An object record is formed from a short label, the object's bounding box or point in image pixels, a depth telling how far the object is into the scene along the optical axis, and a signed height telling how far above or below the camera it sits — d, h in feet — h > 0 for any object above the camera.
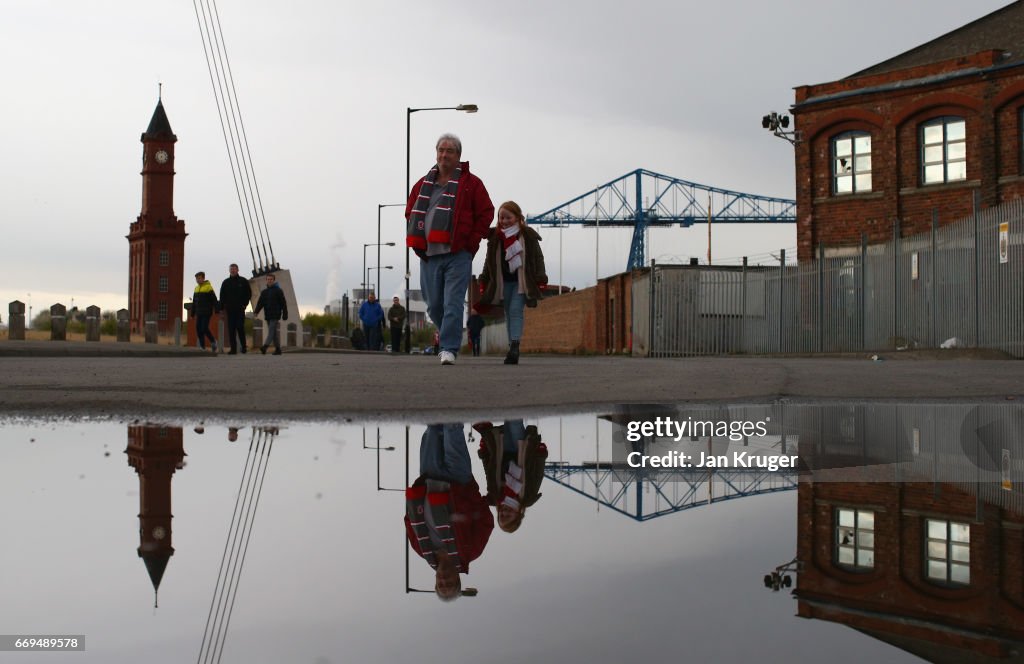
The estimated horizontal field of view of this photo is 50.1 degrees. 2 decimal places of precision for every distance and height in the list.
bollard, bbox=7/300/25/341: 100.89 +3.01
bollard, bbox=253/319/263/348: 117.74 +2.23
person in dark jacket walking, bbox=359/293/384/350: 91.45 +3.36
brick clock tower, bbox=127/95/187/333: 450.30 +51.15
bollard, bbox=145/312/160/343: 113.19 +2.40
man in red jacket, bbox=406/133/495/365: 33.37 +4.01
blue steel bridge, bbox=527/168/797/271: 426.51 +57.78
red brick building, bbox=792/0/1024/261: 94.02 +20.23
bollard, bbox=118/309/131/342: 111.65 +2.77
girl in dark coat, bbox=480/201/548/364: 38.99 +3.20
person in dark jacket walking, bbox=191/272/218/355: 73.87 +3.60
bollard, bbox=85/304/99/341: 105.91 +3.12
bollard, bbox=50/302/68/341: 104.53 +3.14
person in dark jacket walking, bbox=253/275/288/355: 72.28 +3.44
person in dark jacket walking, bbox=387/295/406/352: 120.07 +4.14
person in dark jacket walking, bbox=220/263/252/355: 69.51 +3.73
